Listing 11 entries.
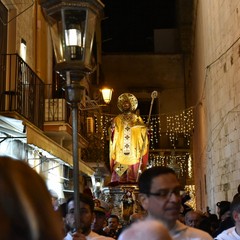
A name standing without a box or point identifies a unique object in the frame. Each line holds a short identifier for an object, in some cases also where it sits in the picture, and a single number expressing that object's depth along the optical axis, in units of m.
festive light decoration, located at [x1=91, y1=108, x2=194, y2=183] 31.38
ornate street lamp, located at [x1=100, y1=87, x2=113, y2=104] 18.08
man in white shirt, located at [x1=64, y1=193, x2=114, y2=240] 4.66
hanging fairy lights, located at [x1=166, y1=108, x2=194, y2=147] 30.80
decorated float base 14.05
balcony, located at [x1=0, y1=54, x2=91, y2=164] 12.80
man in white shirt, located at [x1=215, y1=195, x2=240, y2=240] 4.58
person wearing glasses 3.37
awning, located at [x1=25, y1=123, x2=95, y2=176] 11.15
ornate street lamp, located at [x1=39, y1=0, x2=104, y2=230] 5.45
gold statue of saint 15.33
